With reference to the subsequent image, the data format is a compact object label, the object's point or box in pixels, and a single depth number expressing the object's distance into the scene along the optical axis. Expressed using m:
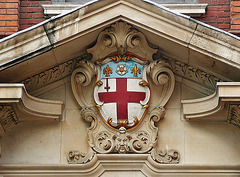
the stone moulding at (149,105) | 16.47
